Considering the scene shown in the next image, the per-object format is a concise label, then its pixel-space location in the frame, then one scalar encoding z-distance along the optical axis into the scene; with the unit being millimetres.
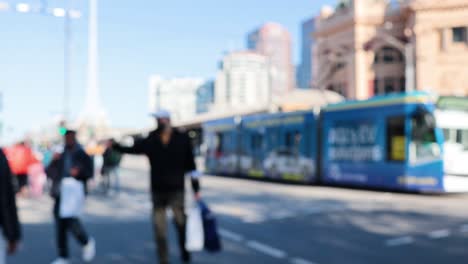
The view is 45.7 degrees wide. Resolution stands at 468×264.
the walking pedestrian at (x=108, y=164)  16797
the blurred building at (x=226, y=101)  38000
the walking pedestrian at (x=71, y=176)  6582
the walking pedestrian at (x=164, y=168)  6016
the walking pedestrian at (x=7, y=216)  3570
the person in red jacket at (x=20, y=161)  13875
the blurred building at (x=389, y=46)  42188
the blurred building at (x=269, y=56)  36497
